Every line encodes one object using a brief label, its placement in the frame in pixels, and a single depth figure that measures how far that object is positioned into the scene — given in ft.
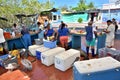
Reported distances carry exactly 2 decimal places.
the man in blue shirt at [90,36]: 8.32
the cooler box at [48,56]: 8.31
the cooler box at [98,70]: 3.72
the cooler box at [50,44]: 9.59
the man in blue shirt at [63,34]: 9.97
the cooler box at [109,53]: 7.45
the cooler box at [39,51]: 9.25
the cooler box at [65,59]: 7.52
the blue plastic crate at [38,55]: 9.32
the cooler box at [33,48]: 10.05
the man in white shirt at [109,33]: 9.07
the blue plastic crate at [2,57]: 8.42
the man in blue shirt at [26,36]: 10.58
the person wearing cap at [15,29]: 12.14
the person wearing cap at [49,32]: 10.18
